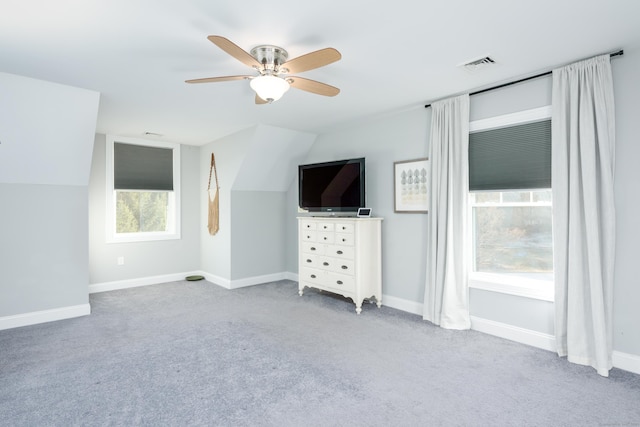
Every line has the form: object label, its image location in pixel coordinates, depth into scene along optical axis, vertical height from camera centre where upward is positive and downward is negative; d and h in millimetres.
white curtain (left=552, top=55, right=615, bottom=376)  2609 -16
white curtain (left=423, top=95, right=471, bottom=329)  3486 -56
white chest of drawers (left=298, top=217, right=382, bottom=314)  4113 -602
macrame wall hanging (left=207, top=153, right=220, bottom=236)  5605 -10
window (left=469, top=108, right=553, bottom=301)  3123 +25
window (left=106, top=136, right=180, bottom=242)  5273 +294
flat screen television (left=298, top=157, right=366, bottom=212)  4344 +292
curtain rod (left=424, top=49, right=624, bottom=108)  2590 +1129
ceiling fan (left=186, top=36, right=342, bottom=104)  2094 +923
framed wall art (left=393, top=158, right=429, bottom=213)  3951 +254
